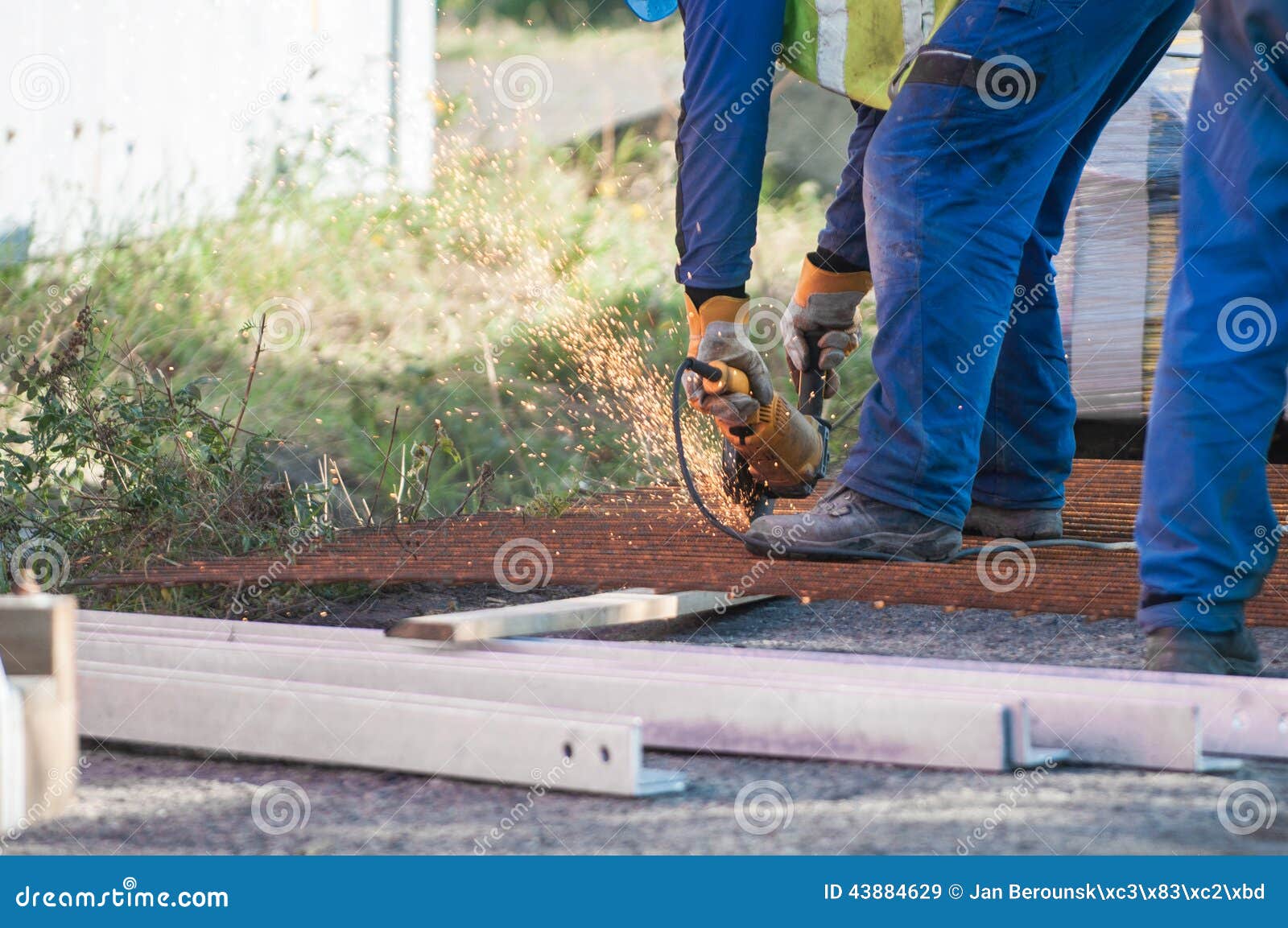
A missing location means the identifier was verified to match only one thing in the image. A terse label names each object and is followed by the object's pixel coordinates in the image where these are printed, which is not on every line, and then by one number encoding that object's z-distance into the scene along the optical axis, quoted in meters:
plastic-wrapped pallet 9.40
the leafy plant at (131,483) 9.02
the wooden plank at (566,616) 8.28
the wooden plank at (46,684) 7.83
